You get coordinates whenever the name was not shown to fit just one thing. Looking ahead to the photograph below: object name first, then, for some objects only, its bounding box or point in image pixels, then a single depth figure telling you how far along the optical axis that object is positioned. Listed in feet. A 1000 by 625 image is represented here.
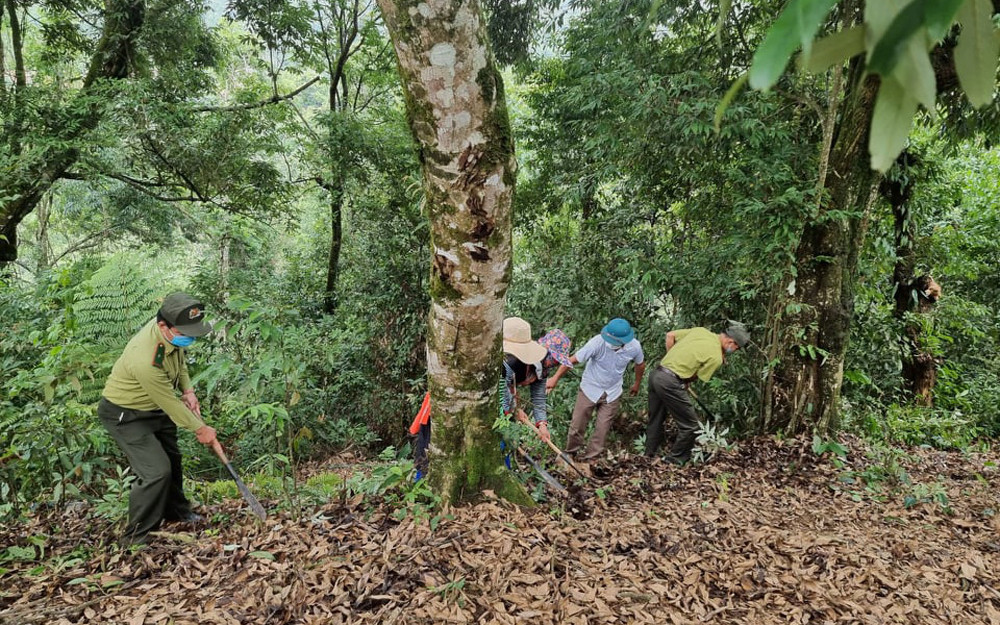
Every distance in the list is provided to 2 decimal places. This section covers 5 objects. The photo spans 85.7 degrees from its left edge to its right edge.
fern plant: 19.15
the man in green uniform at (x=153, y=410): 11.51
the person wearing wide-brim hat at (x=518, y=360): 14.53
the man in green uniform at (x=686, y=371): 17.11
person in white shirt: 18.24
